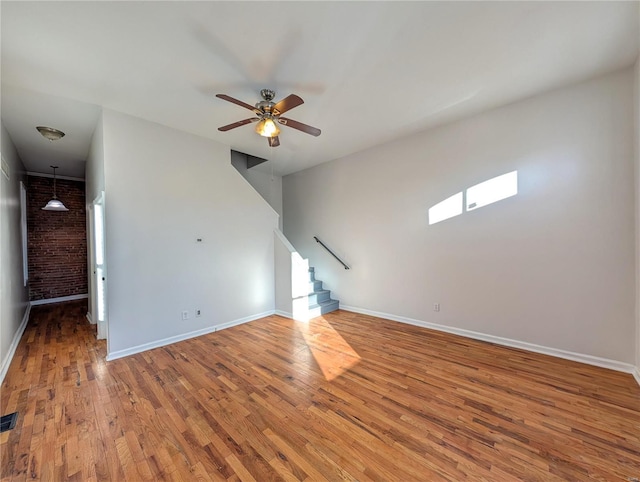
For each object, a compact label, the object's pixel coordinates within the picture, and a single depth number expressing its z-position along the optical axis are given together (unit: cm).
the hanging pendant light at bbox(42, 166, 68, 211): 541
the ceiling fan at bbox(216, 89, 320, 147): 257
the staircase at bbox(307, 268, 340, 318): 471
